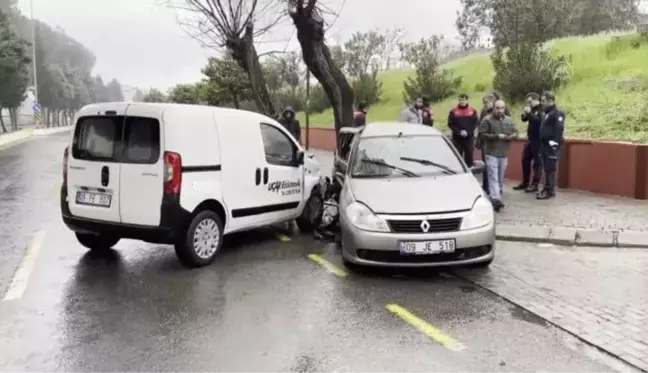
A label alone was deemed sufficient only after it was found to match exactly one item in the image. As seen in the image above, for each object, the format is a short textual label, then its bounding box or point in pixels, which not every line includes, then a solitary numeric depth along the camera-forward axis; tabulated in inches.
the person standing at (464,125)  471.8
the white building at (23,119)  2977.9
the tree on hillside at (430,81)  989.8
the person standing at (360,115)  646.2
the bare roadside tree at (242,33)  755.4
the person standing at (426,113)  539.8
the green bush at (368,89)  1222.9
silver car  251.8
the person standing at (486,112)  415.5
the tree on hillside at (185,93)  1557.8
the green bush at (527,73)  734.5
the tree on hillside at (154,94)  3102.4
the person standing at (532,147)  464.1
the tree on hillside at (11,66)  1480.1
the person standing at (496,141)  397.7
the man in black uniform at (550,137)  427.5
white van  263.3
